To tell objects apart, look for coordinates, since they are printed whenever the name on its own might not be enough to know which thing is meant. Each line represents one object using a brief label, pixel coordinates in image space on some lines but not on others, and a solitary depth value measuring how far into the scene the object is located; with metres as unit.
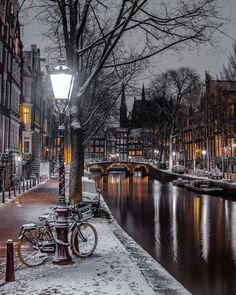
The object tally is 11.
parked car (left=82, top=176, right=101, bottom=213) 21.44
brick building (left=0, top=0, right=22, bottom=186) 34.39
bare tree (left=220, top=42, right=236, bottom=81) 42.31
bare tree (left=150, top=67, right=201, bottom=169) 61.97
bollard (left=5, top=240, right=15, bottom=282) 8.27
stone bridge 99.44
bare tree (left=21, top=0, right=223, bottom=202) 13.37
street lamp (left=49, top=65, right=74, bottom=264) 9.57
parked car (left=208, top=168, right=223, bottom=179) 48.22
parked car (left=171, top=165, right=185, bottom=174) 67.62
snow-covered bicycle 9.82
